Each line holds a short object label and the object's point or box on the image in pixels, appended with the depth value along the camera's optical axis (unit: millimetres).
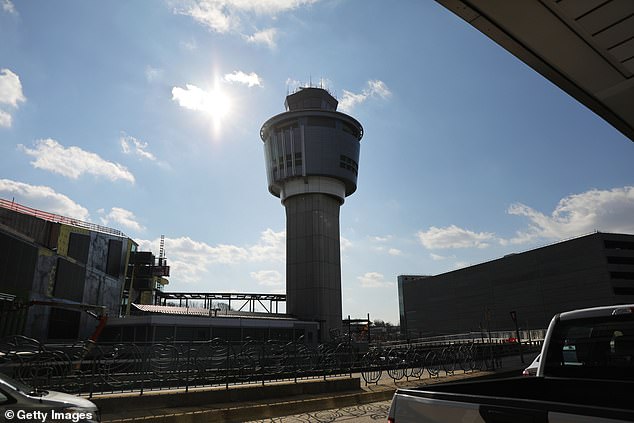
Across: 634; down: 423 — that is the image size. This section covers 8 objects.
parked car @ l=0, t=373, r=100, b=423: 5336
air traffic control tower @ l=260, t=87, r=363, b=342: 49844
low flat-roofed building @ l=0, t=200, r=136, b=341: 35691
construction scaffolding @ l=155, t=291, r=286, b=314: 70062
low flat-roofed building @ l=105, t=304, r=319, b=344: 35688
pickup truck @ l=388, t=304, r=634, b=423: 2234
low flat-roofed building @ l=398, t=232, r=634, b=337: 74125
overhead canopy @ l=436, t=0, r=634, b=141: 5637
